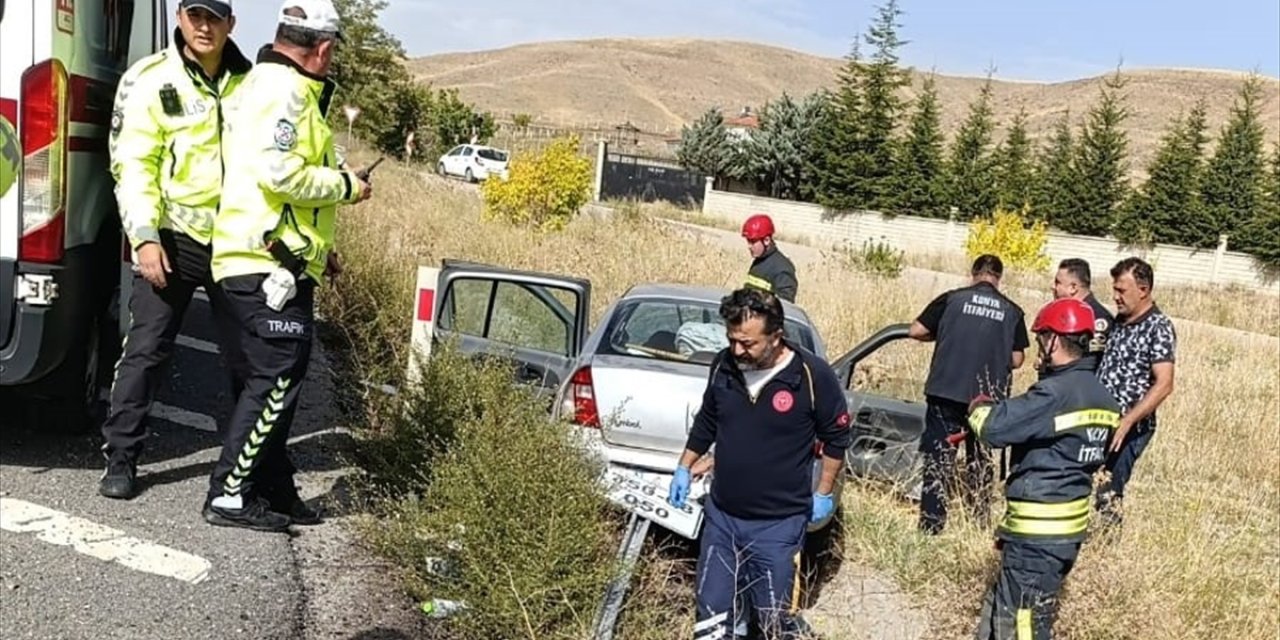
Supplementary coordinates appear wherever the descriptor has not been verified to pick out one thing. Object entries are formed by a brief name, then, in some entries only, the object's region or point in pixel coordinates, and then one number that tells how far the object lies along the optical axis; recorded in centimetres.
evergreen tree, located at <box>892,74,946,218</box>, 3769
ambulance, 398
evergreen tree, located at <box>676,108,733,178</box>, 4688
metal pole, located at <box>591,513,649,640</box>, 377
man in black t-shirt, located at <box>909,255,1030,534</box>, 601
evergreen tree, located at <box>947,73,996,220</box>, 3688
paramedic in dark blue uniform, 403
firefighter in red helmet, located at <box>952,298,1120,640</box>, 421
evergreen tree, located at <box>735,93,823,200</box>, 4275
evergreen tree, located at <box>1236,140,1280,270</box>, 3175
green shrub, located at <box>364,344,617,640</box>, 371
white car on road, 3694
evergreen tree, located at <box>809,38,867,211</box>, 3922
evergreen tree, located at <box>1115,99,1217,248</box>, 3366
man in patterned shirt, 563
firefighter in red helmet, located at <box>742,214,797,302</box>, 783
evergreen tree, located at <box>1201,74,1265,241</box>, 3331
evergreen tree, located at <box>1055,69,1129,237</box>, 3500
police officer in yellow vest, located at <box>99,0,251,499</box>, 409
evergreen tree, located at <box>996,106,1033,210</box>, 3678
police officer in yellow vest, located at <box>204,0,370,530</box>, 394
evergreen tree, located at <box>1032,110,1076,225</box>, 3581
